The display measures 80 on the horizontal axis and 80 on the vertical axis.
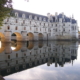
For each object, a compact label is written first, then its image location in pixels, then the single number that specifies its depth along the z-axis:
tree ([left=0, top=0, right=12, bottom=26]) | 10.92
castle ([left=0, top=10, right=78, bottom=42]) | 41.71
